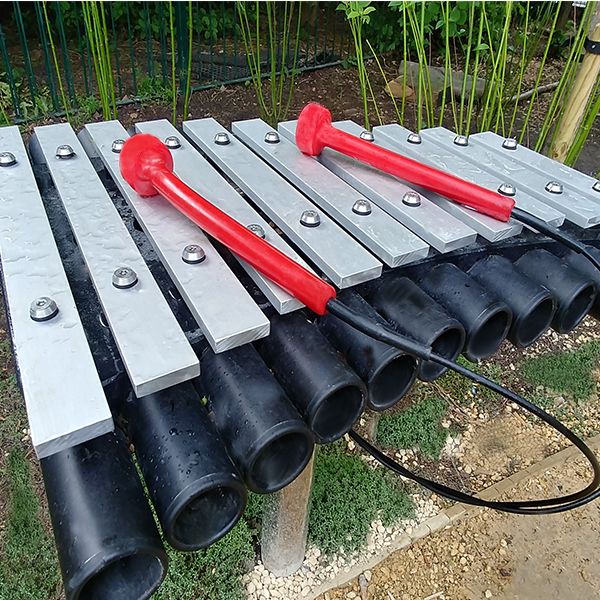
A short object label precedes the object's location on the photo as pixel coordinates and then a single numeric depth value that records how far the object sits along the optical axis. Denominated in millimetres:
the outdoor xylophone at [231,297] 715
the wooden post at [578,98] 1951
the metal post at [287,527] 1385
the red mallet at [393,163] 1102
